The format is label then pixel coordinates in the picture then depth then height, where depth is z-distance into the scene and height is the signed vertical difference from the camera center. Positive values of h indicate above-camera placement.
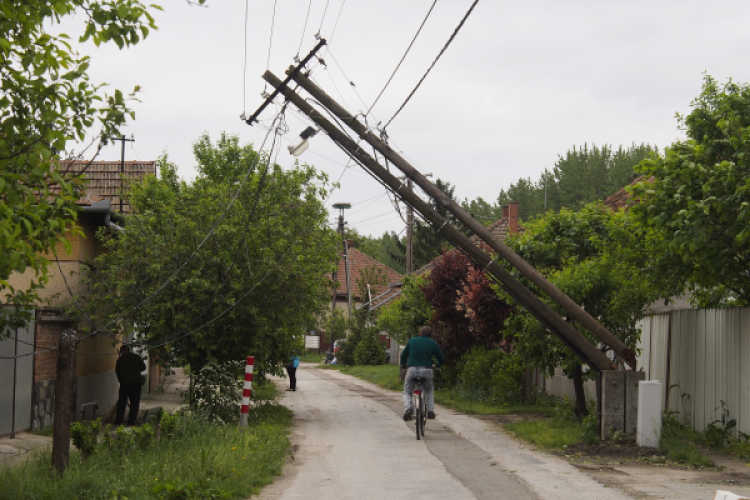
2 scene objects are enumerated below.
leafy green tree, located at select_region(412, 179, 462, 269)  65.88 +5.81
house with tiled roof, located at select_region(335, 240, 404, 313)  65.00 +2.63
